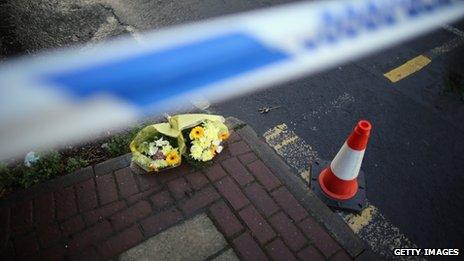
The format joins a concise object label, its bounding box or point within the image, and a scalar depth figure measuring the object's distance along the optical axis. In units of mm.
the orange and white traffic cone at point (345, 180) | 3002
